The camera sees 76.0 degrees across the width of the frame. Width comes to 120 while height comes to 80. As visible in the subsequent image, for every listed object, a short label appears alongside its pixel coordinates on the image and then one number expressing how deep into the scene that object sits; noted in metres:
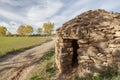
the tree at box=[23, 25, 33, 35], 38.67
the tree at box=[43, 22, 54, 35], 37.43
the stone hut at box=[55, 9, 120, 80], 4.17
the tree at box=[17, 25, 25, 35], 44.96
